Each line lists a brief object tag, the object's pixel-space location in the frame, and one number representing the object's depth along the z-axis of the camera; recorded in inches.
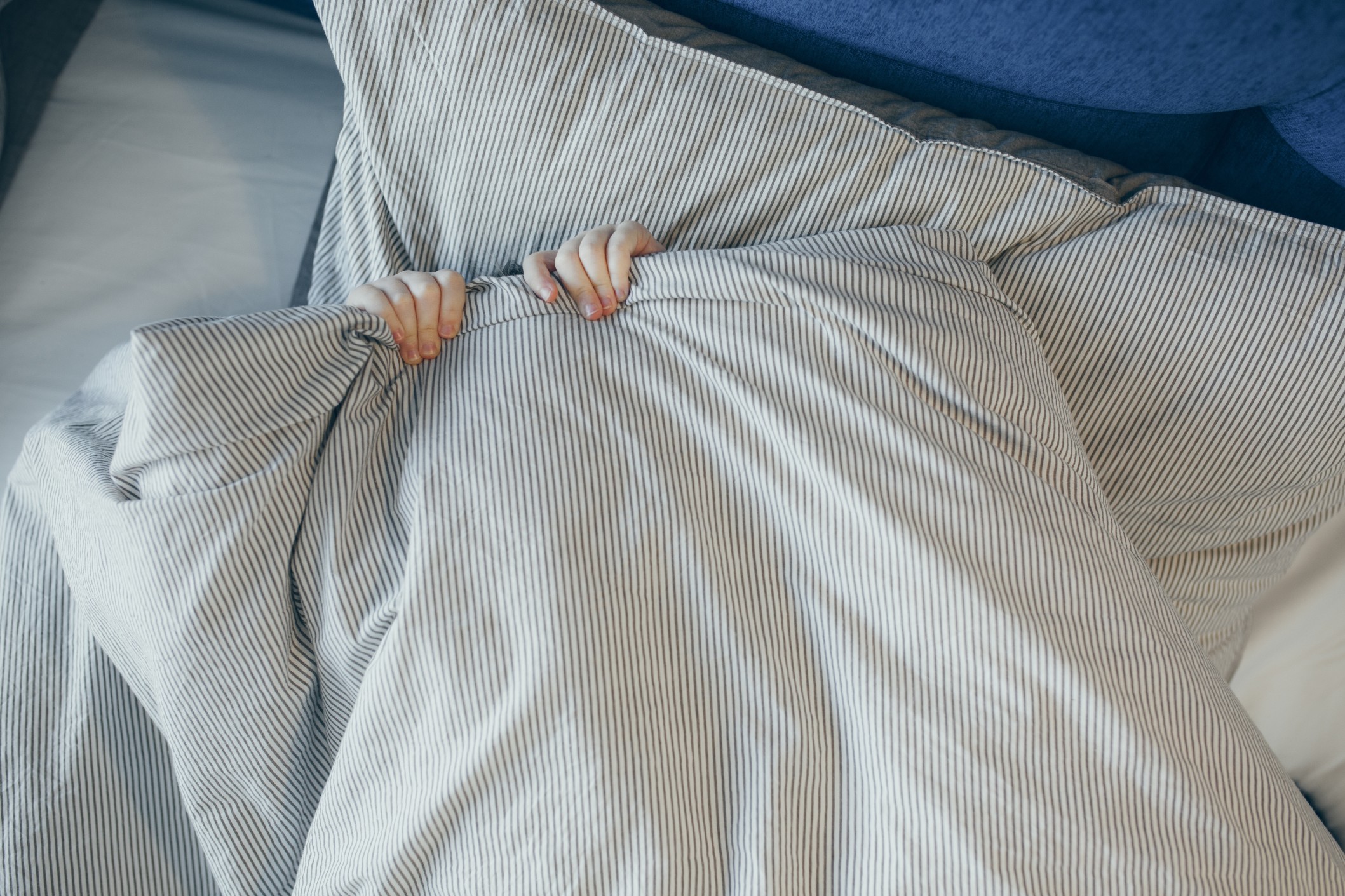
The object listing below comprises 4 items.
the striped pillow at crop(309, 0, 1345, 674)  30.5
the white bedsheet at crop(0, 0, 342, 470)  39.0
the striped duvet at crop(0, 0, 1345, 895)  24.1
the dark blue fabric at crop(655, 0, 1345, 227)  26.7
